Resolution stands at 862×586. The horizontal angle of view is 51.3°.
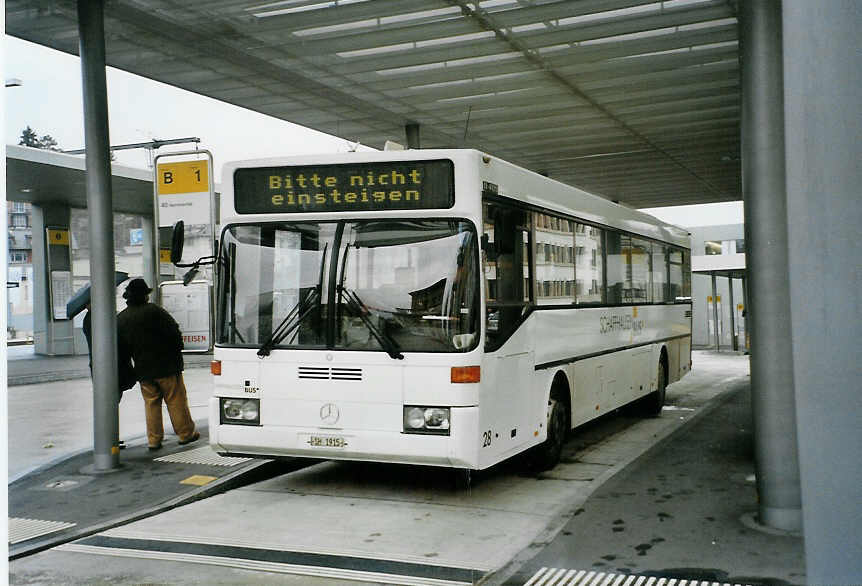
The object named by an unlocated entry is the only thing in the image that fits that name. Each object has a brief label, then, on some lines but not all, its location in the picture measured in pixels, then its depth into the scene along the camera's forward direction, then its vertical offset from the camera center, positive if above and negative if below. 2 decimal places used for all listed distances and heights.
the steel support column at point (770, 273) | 6.59 +0.10
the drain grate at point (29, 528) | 6.99 -1.75
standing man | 10.36 -0.48
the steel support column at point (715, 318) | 31.01 -1.09
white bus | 7.60 -0.10
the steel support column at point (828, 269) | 1.95 +0.03
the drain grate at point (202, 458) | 9.76 -1.70
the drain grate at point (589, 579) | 5.52 -1.80
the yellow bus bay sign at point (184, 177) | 10.24 +1.48
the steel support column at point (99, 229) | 9.23 +0.82
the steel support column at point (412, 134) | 18.27 +3.36
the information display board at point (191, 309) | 9.98 -0.04
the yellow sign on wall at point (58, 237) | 29.47 +2.43
